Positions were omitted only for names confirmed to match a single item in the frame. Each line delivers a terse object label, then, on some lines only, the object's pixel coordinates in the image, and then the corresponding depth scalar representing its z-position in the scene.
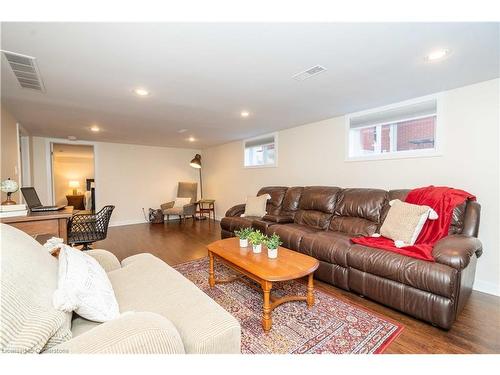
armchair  6.04
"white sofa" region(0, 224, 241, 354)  0.72
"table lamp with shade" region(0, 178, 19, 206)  2.16
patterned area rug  1.60
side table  6.38
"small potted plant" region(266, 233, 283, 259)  2.17
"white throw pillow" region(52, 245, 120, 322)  0.94
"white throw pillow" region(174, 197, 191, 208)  6.32
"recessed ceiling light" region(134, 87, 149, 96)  2.52
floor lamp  6.36
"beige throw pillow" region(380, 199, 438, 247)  2.31
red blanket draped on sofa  2.27
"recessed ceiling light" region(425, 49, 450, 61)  1.81
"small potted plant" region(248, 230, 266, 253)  2.31
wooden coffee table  1.81
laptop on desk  2.56
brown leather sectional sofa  1.77
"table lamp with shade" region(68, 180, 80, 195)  8.26
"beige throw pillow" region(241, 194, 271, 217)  4.11
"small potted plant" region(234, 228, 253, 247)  2.51
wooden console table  2.04
